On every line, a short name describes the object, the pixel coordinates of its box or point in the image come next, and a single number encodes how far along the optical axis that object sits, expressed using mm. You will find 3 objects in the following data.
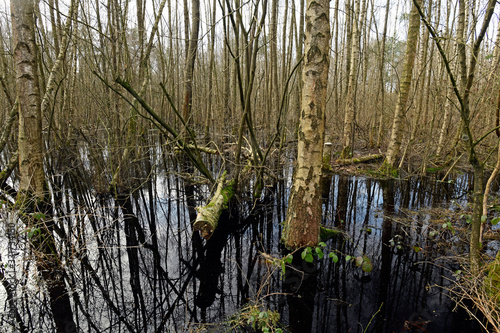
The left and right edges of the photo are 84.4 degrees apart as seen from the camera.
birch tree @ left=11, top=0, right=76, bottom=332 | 3371
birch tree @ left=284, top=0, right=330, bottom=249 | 3105
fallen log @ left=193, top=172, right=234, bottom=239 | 3924
